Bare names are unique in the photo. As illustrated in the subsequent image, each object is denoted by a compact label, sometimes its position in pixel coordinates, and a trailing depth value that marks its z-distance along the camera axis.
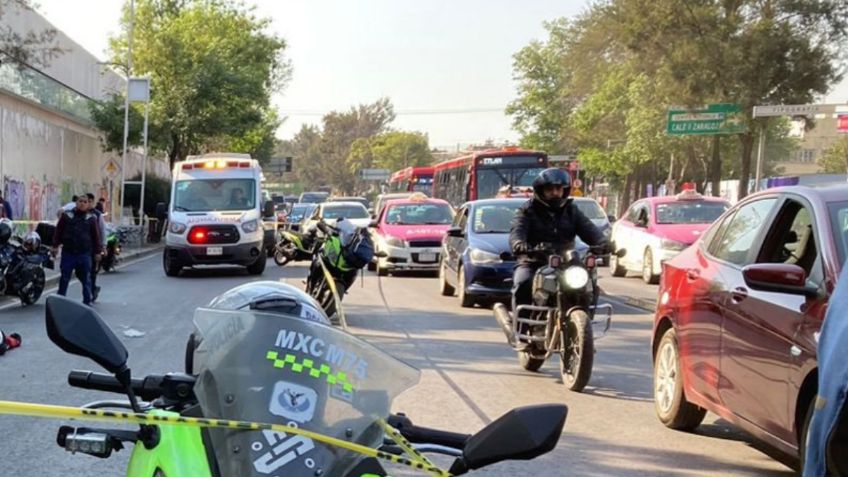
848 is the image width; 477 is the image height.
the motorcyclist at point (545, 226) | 8.05
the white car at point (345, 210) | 24.73
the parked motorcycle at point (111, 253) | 20.27
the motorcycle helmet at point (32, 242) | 14.61
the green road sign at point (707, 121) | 27.70
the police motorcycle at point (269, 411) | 2.26
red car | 4.48
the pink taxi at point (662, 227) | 17.61
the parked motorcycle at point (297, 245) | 12.46
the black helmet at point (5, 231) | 13.68
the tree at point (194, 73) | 38.47
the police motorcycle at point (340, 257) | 11.15
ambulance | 19.08
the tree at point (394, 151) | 108.38
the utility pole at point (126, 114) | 31.63
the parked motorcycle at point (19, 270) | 13.74
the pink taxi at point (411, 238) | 19.12
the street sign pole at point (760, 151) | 24.17
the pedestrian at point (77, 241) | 13.58
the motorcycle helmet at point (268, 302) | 2.94
